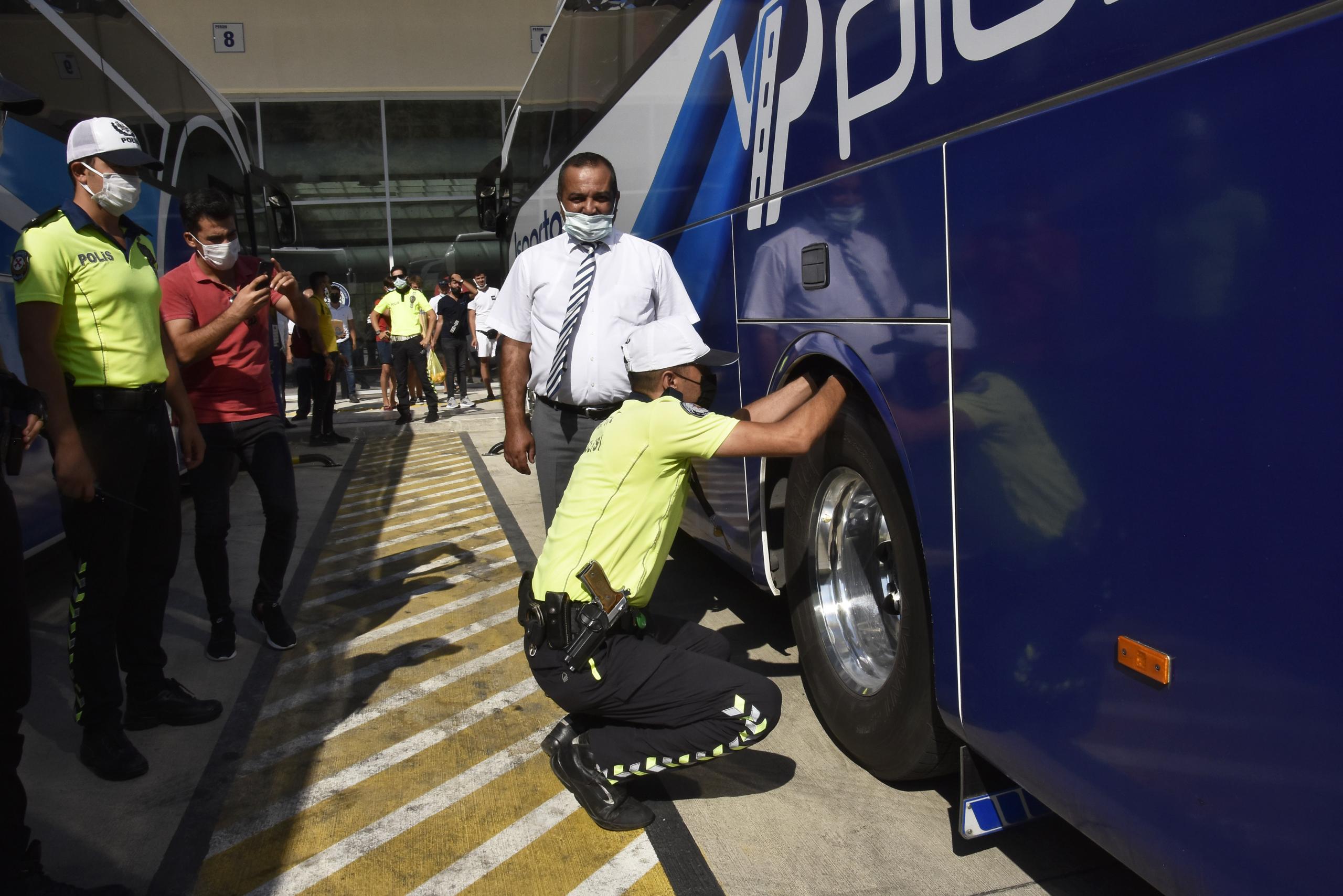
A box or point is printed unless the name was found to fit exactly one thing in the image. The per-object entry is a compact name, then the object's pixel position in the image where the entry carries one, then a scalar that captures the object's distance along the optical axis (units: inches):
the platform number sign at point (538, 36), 744.3
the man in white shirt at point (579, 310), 147.4
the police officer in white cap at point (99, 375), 117.2
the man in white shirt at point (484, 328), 550.9
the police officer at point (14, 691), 91.4
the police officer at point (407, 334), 474.0
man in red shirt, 154.9
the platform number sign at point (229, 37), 704.4
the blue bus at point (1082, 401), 57.6
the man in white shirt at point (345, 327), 573.3
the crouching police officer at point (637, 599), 108.3
